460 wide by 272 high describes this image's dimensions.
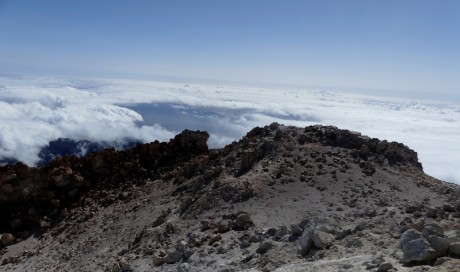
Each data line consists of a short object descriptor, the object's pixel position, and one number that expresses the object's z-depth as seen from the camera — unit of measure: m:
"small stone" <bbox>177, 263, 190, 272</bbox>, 13.40
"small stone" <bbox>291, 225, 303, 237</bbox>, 13.07
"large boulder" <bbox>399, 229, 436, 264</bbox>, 8.92
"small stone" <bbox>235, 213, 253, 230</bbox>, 15.55
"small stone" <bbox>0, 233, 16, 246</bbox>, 23.56
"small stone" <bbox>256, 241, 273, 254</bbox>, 12.84
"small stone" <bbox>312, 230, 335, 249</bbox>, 11.52
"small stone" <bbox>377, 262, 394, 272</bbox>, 8.85
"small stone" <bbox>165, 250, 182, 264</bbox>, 14.60
